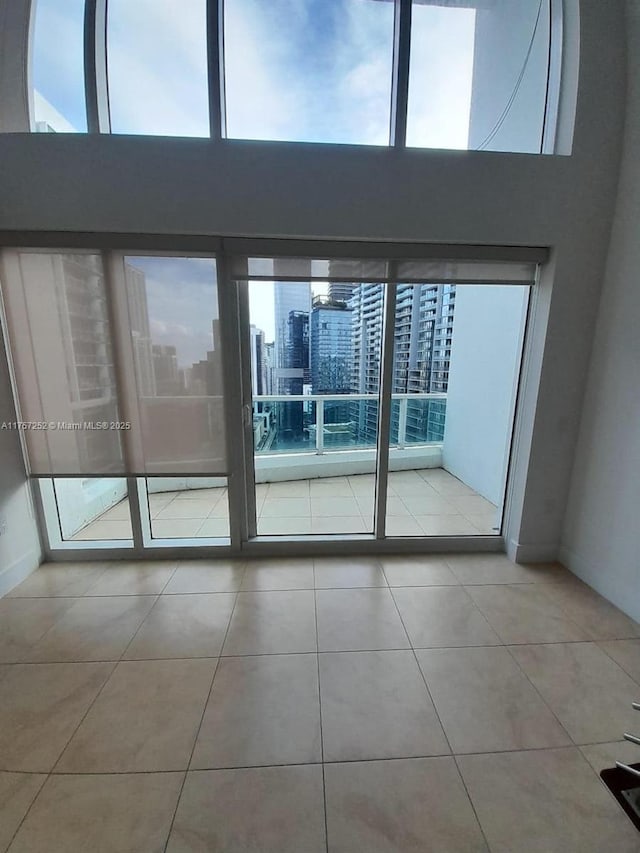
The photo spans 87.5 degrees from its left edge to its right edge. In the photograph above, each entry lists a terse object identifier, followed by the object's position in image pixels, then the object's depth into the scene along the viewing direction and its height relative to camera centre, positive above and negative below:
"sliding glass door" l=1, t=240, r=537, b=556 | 2.12 -0.10
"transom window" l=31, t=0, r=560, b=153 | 2.00 +1.81
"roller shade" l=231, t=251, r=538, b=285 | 2.16 +0.60
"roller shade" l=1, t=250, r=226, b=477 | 2.09 +0.00
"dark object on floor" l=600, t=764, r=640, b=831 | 1.08 -1.42
